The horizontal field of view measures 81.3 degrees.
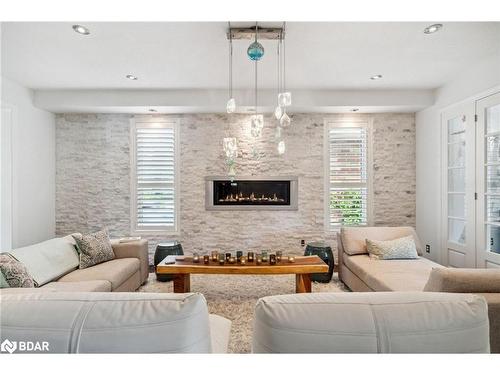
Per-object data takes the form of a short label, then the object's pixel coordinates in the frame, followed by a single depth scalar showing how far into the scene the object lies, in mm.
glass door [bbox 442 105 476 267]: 3674
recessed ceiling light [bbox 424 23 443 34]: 2605
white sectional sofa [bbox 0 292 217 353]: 926
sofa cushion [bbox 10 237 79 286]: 2684
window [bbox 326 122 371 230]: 4938
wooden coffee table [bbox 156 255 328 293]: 3018
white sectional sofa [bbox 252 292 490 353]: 919
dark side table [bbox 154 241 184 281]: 4047
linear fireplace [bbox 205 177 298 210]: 4895
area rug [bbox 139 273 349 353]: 2775
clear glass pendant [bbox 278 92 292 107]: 2641
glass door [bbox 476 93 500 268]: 3305
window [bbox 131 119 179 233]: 4918
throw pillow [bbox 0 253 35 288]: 2260
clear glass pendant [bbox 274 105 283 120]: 2714
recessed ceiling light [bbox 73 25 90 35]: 2625
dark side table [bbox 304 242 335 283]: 3918
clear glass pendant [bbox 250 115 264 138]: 2826
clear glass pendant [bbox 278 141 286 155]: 3168
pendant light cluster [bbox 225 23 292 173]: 2588
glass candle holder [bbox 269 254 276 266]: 3189
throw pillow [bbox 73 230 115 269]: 3365
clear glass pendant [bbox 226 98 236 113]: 2689
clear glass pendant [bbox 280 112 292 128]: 2752
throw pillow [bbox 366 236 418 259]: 3525
